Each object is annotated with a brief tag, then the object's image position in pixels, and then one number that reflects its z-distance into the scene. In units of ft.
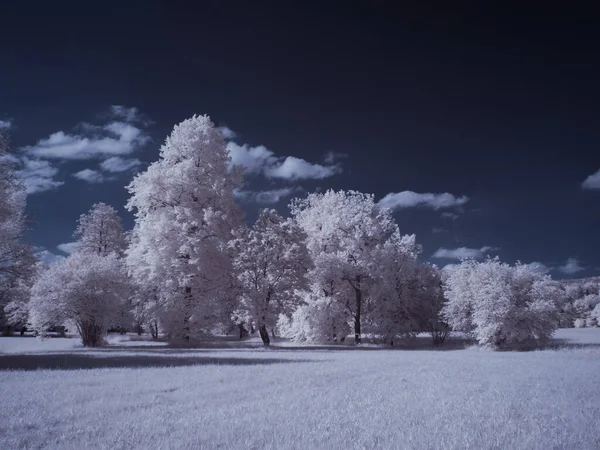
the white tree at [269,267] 112.16
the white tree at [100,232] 166.57
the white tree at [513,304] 102.47
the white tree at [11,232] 65.46
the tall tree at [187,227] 102.12
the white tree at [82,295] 104.99
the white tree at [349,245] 132.05
